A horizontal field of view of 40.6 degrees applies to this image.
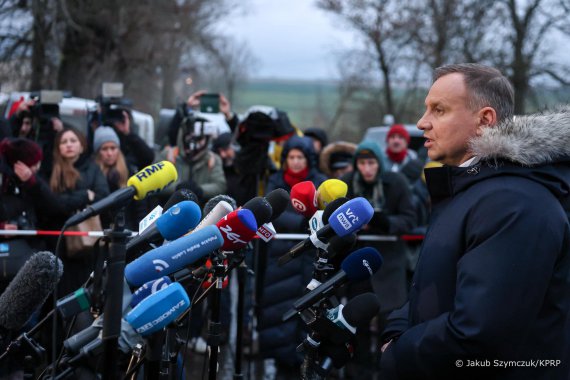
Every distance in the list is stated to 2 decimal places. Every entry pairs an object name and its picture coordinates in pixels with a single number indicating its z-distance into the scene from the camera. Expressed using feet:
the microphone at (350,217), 10.59
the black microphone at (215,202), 11.64
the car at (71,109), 32.68
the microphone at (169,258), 8.44
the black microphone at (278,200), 11.95
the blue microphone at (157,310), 8.20
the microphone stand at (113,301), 8.18
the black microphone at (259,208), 10.63
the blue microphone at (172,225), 8.80
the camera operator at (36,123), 23.08
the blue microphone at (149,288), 8.96
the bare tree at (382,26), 78.64
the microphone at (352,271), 10.74
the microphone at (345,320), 10.78
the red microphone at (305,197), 12.40
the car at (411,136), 53.67
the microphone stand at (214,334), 11.36
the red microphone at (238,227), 9.98
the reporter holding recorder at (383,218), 22.13
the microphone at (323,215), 11.32
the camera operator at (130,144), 25.34
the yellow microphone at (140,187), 8.49
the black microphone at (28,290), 11.77
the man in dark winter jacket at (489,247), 7.77
